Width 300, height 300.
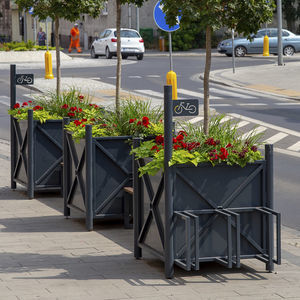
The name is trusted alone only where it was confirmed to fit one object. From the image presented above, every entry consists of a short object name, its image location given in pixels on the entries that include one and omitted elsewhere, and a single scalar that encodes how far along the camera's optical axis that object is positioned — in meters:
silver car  48.06
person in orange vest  56.31
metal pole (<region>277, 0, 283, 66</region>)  36.02
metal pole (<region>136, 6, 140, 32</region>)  52.97
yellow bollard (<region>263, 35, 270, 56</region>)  46.34
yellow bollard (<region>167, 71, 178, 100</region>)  23.50
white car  44.84
